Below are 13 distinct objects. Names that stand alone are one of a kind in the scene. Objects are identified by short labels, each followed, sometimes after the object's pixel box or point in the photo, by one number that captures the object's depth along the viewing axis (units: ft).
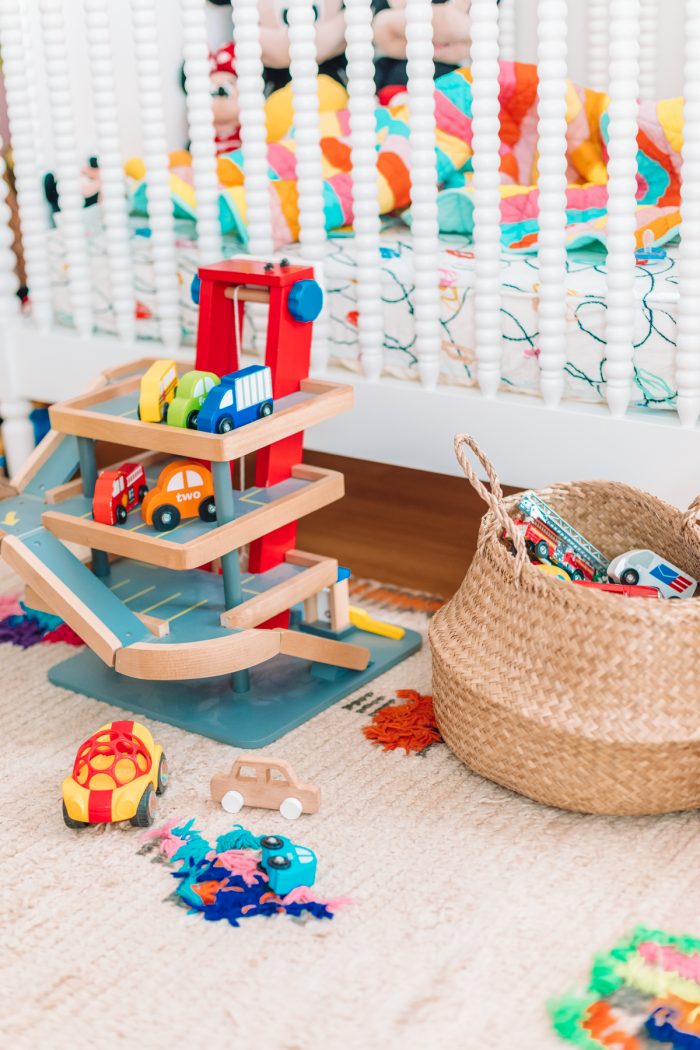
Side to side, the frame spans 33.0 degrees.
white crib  4.10
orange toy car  4.23
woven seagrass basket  3.50
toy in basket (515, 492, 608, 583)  4.14
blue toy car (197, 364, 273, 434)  4.04
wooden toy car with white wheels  3.74
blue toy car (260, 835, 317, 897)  3.35
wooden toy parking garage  4.09
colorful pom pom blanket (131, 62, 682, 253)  5.30
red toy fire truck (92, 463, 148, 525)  4.33
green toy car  4.15
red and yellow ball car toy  3.66
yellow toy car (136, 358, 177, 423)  4.24
